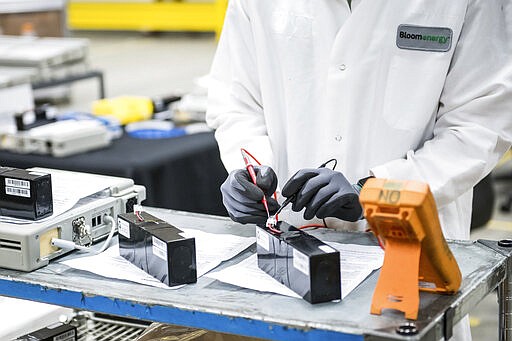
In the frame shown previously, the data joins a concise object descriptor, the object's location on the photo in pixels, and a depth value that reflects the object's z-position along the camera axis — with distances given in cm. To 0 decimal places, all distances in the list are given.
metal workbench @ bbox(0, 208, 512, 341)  221
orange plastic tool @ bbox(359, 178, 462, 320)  216
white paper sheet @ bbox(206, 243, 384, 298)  237
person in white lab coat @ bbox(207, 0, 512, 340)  266
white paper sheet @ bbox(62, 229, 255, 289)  245
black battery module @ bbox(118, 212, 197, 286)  239
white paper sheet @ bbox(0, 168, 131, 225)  258
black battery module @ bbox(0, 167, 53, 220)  253
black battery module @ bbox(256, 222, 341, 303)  229
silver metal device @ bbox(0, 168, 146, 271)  248
